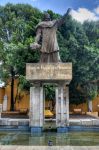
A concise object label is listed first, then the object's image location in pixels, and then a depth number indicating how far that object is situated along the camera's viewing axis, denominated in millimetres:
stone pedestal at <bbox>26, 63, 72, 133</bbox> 8809
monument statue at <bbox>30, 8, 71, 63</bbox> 9121
